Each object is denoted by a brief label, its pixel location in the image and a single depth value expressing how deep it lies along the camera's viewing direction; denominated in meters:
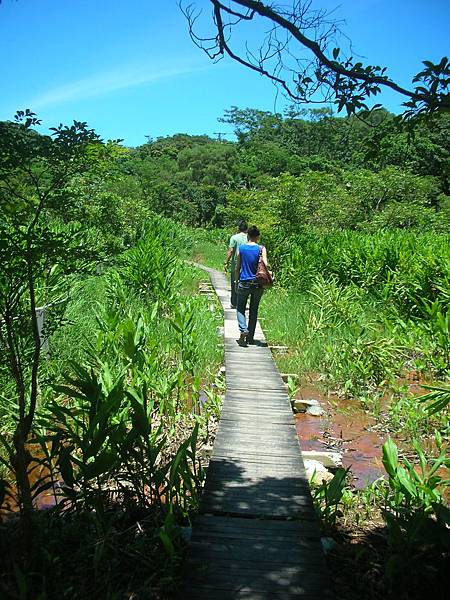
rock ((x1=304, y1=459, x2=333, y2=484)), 4.10
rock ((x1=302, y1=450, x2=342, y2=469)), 4.43
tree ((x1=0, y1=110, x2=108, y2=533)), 2.78
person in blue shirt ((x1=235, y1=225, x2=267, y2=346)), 7.26
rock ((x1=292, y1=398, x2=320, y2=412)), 5.77
